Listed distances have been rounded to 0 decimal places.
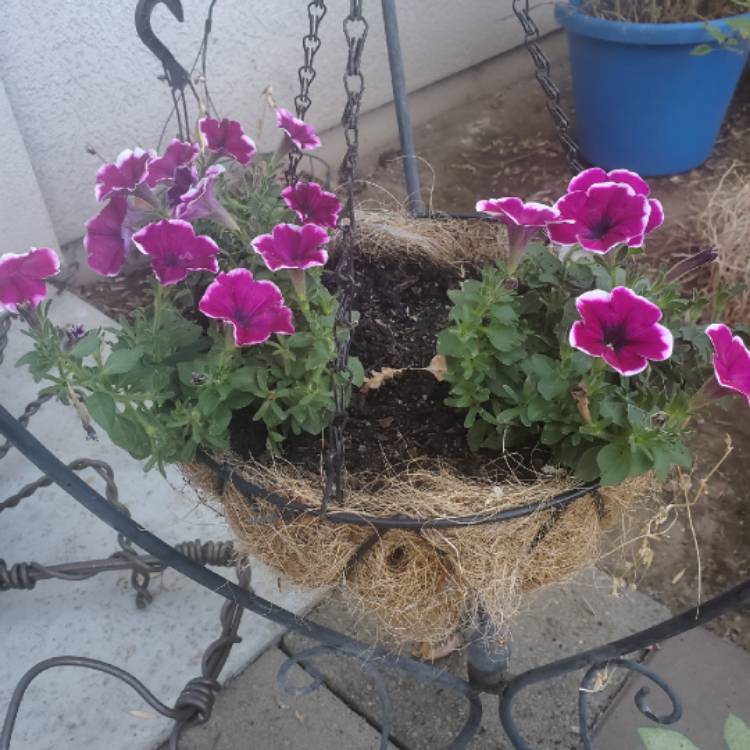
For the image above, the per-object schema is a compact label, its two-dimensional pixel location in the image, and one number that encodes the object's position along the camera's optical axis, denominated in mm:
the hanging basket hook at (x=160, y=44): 1042
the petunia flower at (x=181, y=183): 973
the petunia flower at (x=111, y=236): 921
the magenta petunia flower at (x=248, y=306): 827
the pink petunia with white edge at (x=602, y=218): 814
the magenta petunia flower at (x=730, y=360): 768
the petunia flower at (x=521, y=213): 844
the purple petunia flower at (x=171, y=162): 1002
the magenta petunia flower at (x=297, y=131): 1098
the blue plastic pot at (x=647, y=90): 2686
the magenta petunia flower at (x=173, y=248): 862
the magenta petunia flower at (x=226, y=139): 1087
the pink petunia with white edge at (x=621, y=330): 770
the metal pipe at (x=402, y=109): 1290
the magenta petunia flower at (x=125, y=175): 933
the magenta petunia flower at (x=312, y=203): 983
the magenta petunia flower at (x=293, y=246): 869
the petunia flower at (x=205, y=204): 909
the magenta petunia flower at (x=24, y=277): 829
